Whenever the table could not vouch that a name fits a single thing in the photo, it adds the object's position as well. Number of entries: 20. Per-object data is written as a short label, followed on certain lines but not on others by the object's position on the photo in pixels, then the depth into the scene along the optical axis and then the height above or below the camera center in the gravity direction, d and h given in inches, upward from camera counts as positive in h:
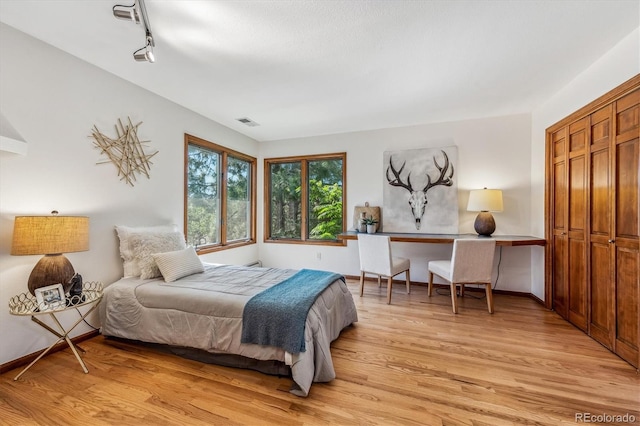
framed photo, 76.2 -24.3
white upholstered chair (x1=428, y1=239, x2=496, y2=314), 121.4 -22.7
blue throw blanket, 71.6 -28.6
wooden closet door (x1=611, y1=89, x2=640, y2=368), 80.4 -3.7
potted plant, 166.2 -7.2
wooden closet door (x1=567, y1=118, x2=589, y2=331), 104.2 -3.5
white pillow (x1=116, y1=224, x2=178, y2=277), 105.8 -16.0
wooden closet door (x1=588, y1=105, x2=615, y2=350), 90.6 -5.8
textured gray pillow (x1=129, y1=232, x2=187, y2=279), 103.7 -13.9
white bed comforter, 74.1 -32.7
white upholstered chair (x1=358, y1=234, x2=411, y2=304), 136.6 -24.0
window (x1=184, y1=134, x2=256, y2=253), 146.8 +9.9
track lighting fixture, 66.9 +48.9
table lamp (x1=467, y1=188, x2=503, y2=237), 141.2 +3.9
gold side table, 74.4 -26.4
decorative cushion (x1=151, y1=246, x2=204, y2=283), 100.5 -19.7
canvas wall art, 159.8 +13.5
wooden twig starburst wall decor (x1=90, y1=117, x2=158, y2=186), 104.2 +24.6
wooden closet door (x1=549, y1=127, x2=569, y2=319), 116.9 -4.1
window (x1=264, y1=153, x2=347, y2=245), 187.0 +10.2
